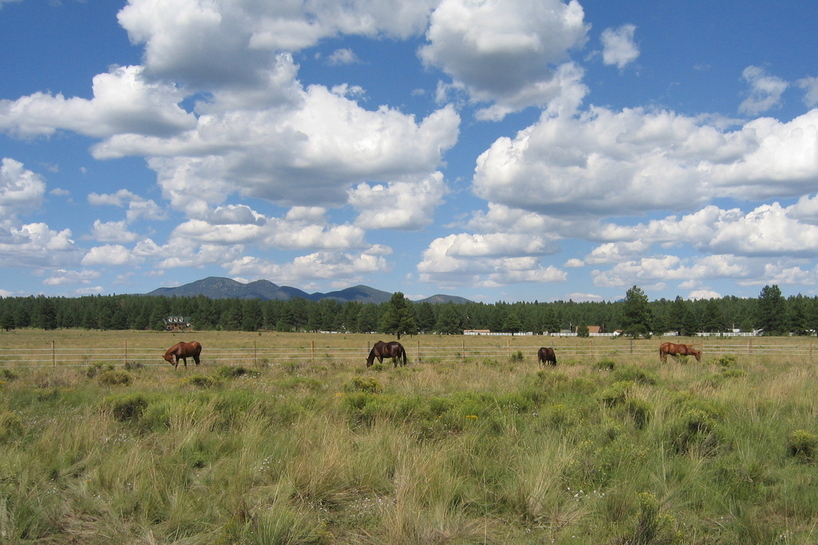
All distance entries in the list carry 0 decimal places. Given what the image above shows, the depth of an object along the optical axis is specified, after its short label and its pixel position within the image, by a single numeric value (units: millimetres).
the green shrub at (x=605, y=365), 21516
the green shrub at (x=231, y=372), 19425
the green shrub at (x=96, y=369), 21022
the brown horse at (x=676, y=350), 27469
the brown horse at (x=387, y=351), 24938
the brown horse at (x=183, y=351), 25578
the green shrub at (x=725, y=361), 23938
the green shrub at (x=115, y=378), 16619
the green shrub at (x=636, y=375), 15444
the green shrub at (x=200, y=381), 15461
